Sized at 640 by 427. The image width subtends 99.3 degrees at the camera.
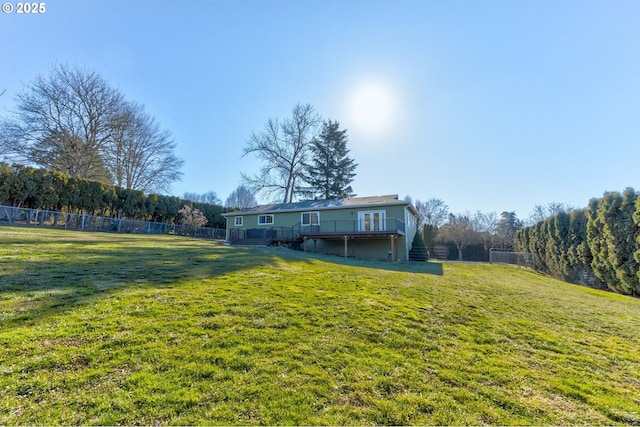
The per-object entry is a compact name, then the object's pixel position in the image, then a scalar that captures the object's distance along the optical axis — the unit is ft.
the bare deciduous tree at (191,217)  88.63
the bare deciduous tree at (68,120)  75.61
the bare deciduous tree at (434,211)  143.64
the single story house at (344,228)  59.57
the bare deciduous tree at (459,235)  104.27
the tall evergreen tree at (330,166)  111.55
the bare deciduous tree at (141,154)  90.12
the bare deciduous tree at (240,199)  188.81
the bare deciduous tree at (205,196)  201.09
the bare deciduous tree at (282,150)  105.60
